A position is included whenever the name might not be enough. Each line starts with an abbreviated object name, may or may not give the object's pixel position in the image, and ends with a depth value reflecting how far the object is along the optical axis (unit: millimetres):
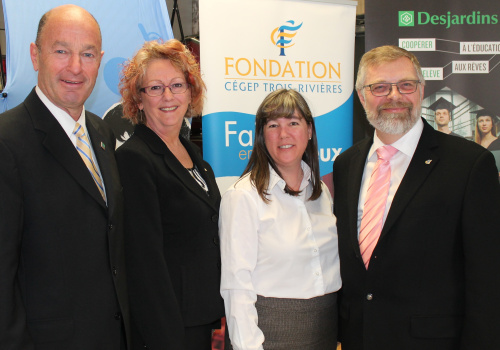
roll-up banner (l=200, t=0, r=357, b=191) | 3363
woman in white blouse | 2014
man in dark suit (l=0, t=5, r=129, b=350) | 1578
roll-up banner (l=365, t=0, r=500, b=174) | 3650
